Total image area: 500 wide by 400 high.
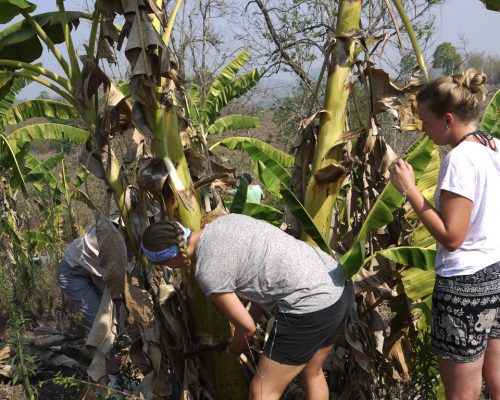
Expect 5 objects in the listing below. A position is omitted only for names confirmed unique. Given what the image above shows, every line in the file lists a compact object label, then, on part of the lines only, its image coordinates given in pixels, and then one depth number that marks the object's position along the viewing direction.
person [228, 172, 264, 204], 6.88
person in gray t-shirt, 2.63
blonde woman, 2.29
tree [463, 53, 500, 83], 28.67
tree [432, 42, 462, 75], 31.25
